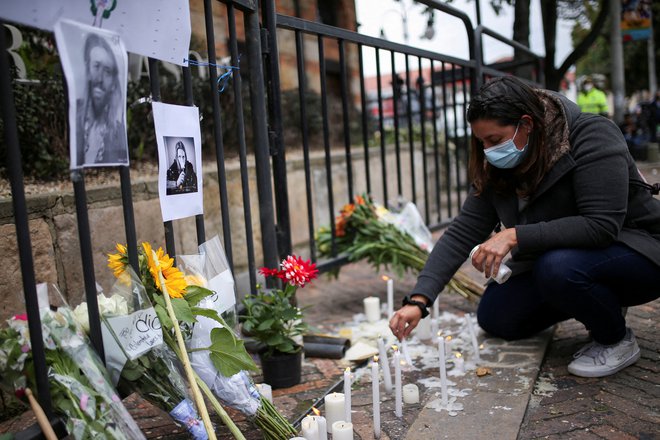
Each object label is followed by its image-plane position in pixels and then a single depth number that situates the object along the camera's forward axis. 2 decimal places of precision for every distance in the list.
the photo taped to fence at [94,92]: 1.38
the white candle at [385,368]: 2.20
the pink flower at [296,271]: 2.31
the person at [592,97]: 12.36
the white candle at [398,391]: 2.09
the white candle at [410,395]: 2.21
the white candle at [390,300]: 2.91
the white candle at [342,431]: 1.78
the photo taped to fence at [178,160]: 1.84
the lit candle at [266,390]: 2.11
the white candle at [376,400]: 1.86
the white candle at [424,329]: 2.93
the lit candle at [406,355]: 2.58
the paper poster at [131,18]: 1.34
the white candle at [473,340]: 2.54
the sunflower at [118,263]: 1.67
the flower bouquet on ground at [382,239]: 3.41
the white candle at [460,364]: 2.48
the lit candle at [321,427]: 1.76
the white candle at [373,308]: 3.27
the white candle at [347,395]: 1.87
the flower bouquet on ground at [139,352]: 1.56
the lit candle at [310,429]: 1.74
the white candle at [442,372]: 2.10
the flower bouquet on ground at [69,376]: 1.36
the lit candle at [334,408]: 1.99
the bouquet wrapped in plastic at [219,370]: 1.72
